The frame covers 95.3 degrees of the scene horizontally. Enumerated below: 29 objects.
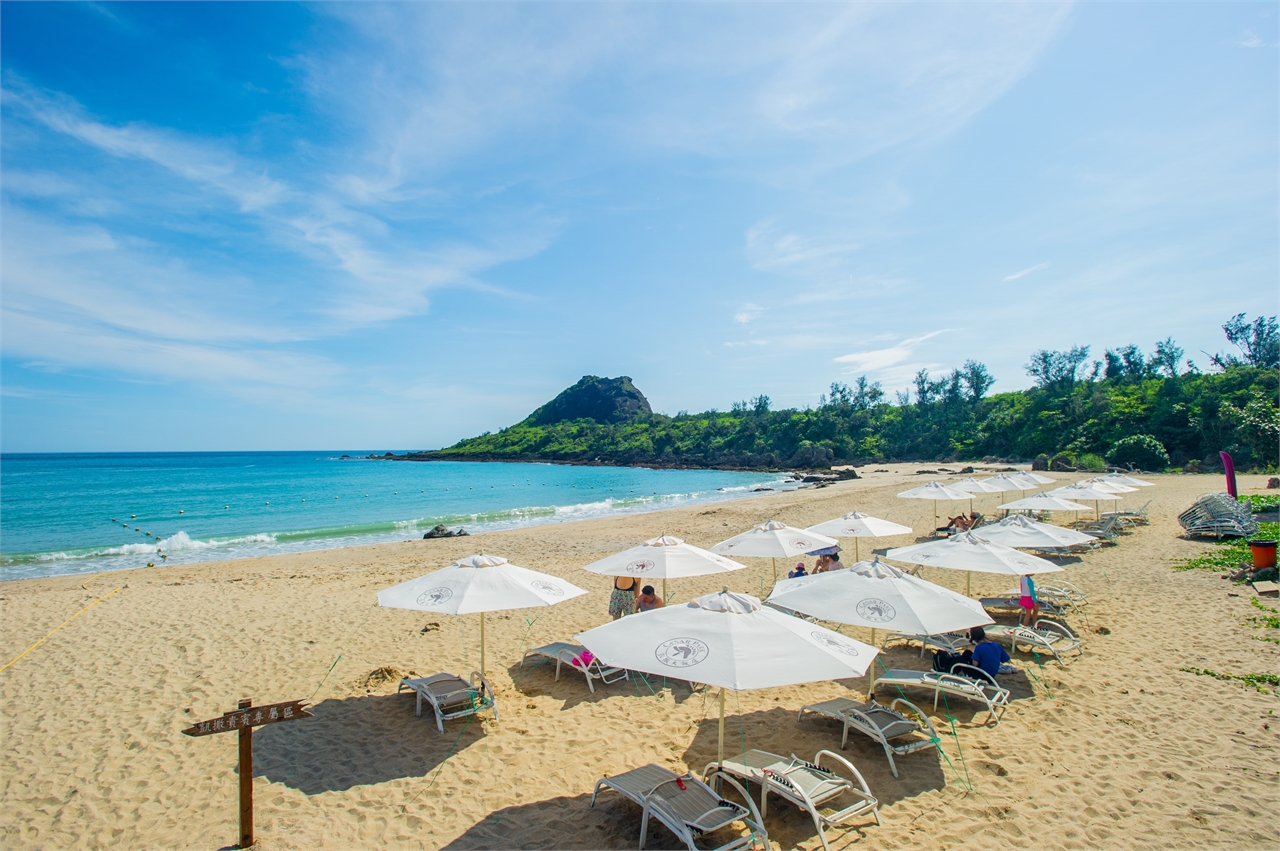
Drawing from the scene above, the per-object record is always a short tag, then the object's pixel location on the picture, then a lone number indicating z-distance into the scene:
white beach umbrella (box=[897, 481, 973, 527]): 14.88
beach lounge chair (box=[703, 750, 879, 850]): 4.51
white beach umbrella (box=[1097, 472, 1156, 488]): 17.38
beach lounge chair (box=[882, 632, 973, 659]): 8.03
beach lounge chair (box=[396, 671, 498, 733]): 6.63
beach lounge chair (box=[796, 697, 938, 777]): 5.56
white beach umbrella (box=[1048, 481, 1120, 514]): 15.62
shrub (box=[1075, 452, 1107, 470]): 38.47
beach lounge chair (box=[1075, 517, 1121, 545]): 15.36
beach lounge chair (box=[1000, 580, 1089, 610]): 9.73
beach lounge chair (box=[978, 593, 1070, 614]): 9.85
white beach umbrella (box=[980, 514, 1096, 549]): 9.36
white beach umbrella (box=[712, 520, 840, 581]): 9.12
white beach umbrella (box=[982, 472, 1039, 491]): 17.66
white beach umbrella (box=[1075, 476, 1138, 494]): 16.52
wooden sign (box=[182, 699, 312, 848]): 4.19
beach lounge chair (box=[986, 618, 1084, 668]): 8.02
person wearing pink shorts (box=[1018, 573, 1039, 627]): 8.84
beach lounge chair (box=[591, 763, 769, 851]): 4.20
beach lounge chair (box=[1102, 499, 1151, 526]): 17.31
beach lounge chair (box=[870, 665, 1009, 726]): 6.46
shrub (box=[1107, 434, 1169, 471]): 38.81
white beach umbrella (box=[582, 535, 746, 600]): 7.70
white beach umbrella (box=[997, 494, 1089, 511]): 14.66
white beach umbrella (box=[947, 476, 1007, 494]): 16.00
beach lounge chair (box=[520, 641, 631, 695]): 7.81
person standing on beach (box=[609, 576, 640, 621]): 8.80
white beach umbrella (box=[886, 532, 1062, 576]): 7.57
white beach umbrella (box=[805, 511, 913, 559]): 10.69
